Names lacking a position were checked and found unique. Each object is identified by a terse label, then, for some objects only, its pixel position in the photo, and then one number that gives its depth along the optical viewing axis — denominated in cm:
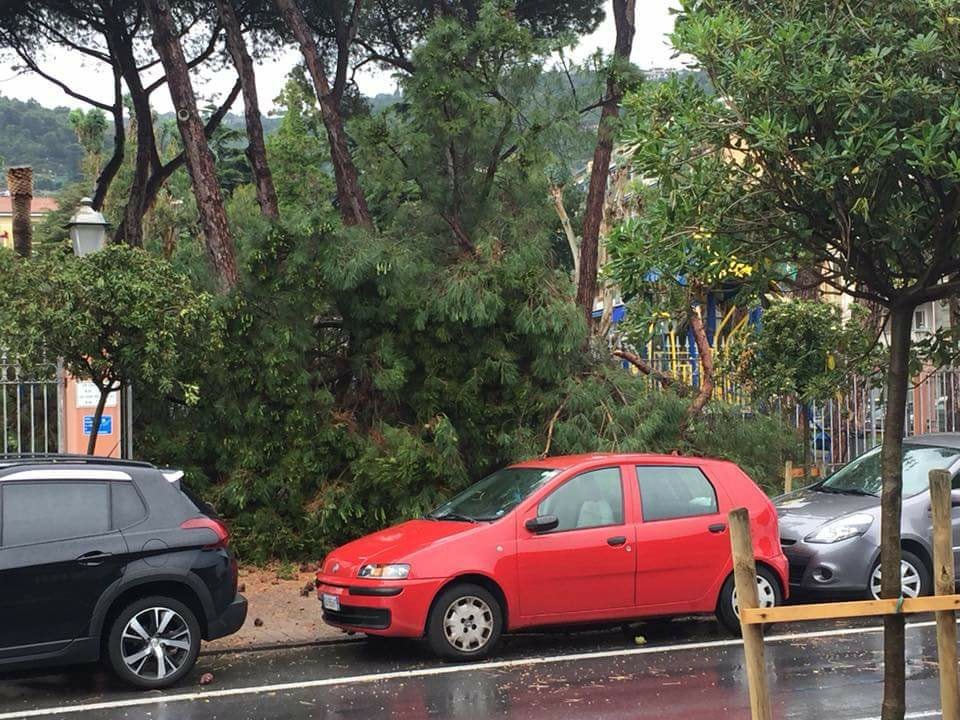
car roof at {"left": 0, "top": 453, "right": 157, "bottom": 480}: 852
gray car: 1102
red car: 917
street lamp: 1186
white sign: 1280
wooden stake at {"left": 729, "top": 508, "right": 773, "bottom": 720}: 477
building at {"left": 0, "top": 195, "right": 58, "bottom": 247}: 8525
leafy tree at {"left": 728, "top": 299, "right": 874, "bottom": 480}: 1448
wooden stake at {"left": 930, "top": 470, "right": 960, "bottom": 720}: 511
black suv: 818
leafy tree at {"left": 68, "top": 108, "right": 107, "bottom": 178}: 3409
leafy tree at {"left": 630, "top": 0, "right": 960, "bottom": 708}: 525
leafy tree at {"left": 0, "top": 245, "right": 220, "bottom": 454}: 1072
